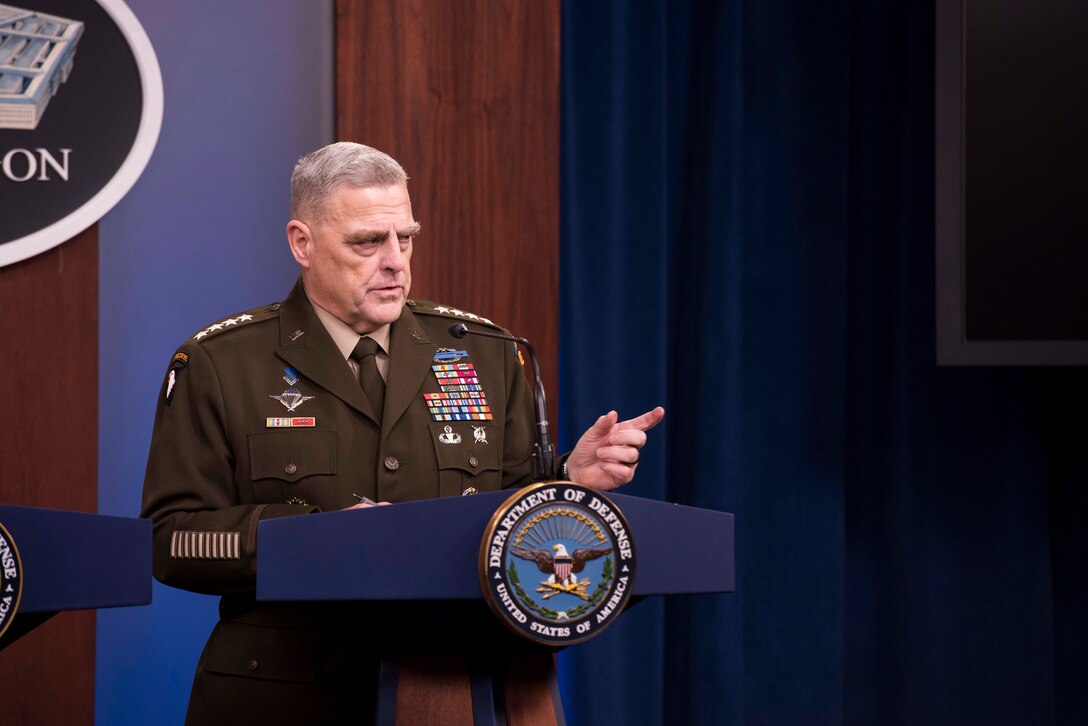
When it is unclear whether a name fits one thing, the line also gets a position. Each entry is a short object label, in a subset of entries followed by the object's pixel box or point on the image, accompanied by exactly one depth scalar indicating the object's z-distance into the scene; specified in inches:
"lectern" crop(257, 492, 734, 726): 235.8
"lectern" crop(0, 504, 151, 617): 237.7
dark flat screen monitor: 295.4
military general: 252.5
